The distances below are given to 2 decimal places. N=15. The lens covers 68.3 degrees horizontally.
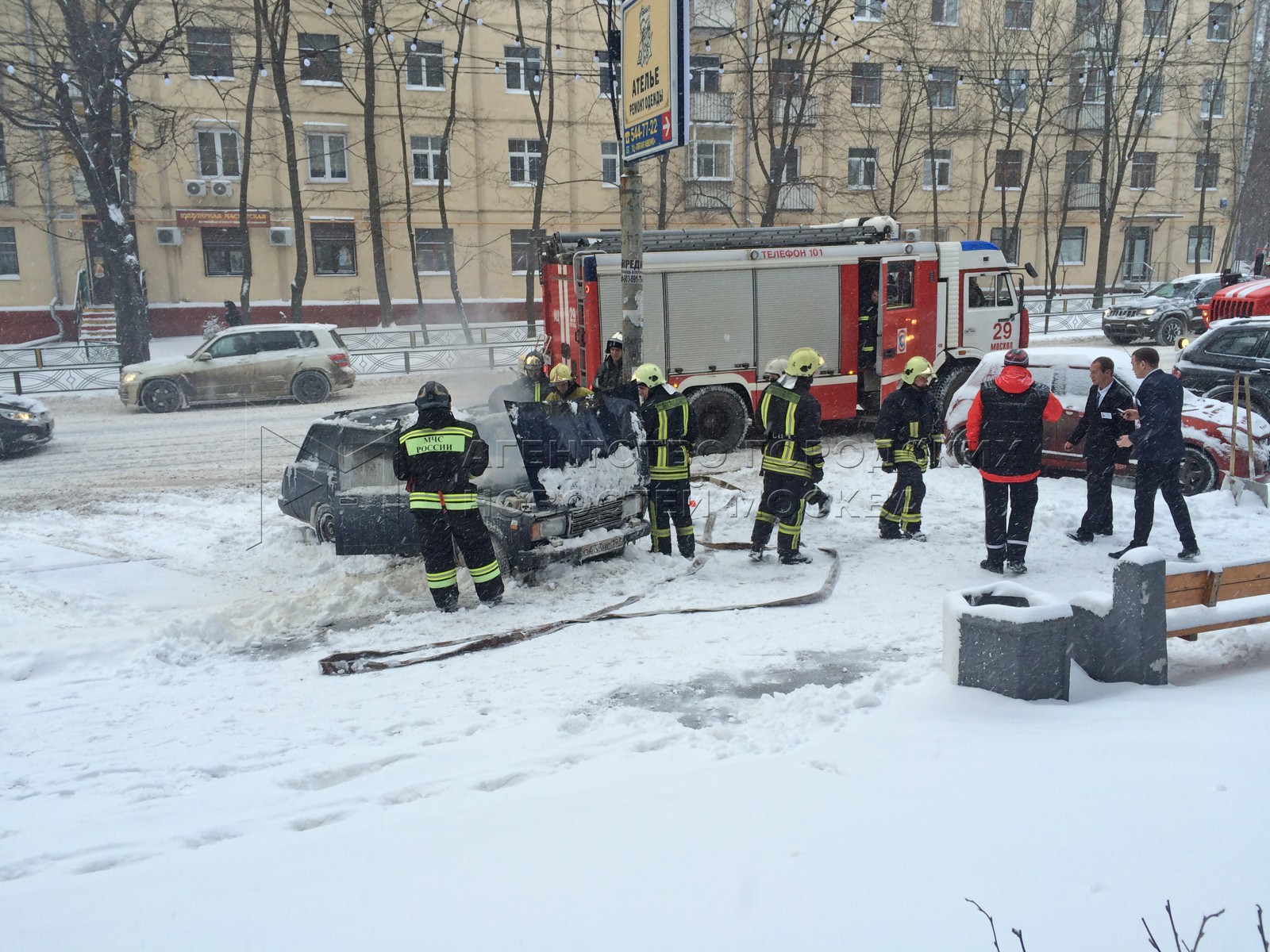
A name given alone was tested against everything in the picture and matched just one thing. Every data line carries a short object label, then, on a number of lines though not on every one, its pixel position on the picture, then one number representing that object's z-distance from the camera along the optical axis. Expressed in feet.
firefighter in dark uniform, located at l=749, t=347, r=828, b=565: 24.49
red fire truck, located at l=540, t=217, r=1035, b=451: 40.37
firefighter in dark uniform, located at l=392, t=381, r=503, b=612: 21.74
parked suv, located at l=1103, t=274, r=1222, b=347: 80.43
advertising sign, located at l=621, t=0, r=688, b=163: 26.04
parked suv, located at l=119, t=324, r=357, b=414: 56.08
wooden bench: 15.28
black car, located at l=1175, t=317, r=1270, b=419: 38.40
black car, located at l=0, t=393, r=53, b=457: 42.65
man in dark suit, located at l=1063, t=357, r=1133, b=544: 25.17
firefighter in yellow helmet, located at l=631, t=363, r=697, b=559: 25.27
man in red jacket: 22.90
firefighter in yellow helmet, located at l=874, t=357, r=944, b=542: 26.25
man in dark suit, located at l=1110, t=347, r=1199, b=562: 23.31
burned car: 23.24
